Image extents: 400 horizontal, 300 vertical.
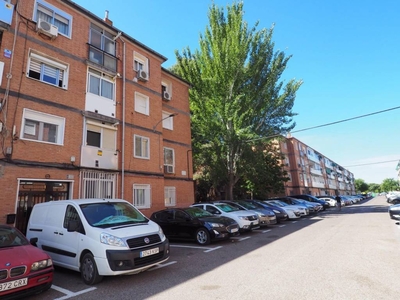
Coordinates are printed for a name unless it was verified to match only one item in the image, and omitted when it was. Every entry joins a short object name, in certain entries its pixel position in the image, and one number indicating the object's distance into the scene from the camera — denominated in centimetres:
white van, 504
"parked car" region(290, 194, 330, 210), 2633
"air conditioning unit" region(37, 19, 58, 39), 1066
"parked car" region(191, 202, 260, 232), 1114
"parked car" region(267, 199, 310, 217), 1815
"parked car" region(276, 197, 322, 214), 2145
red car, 412
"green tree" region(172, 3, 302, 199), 1948
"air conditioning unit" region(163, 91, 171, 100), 1703
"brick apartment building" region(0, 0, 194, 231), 959
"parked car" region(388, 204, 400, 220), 1261
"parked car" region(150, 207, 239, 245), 918
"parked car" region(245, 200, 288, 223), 1570
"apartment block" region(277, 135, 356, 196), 4997
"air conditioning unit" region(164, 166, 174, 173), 1605
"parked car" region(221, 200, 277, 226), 1266
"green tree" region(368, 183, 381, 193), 16158
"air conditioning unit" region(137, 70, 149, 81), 1483
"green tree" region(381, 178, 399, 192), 12628
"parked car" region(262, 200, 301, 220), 1716
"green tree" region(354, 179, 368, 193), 13420
